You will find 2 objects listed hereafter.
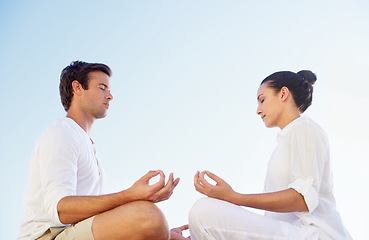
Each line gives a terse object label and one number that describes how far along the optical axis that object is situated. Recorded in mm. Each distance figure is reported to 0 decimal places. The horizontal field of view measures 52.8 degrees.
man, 2301
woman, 2408
